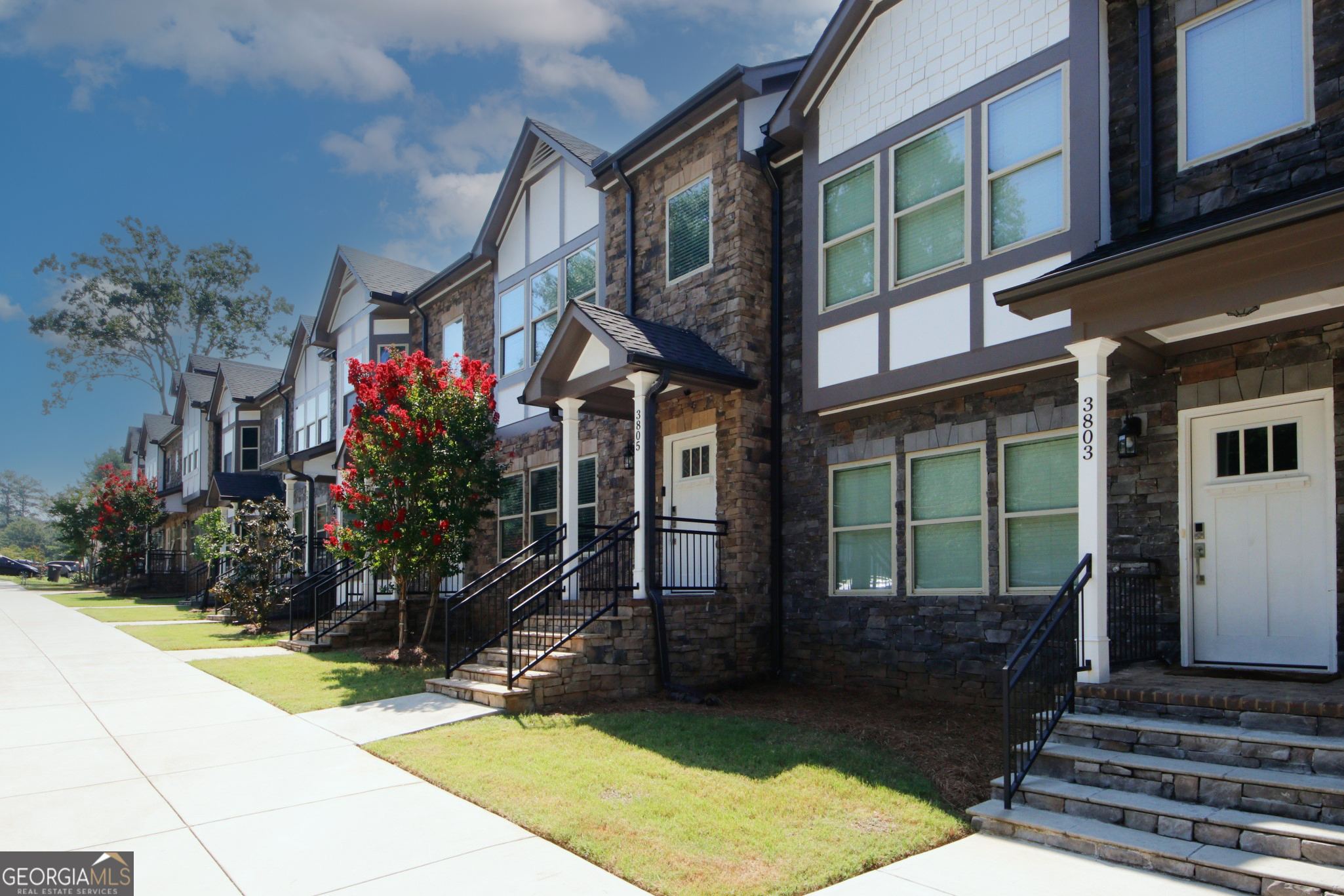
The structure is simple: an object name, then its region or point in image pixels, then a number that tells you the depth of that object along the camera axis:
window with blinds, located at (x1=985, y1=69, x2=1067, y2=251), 7.97
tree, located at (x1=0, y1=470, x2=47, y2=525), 140.12
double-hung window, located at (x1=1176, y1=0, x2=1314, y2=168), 6.75
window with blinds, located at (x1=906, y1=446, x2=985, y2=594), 8.91
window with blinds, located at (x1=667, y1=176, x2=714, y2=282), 11.33
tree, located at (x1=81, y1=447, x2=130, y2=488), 75.00
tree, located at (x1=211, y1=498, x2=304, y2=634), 17.39
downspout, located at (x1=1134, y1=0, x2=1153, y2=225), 7.36
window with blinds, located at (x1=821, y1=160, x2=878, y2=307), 9.66
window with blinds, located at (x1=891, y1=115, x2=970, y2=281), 8.79
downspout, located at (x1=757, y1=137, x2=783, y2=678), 10.60
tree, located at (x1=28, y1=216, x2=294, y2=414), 45.62
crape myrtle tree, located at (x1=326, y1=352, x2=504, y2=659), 12.28
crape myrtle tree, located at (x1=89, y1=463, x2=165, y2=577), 31.28
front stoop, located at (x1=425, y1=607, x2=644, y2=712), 8.72
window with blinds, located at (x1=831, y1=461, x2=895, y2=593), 9.77
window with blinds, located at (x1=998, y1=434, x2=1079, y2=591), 8.16
